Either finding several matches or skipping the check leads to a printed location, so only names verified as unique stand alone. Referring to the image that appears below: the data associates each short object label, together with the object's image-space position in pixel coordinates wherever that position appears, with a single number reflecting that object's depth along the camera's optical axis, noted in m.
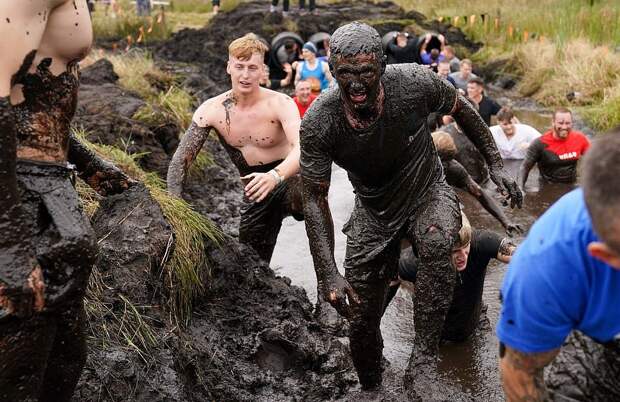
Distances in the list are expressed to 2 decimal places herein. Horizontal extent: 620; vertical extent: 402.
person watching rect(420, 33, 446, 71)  15.38
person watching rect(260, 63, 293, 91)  14.68
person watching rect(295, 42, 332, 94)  11.85
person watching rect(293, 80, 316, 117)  8.83
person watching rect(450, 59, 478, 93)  11.40
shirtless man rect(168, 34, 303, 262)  5.14
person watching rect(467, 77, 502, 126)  9.59
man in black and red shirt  8.17
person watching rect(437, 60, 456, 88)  12.02
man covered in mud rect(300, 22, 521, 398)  3.50
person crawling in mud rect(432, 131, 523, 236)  5.59
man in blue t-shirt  1.78
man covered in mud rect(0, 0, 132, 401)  2.37
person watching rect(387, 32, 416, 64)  15.16
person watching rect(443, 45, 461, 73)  14.22
